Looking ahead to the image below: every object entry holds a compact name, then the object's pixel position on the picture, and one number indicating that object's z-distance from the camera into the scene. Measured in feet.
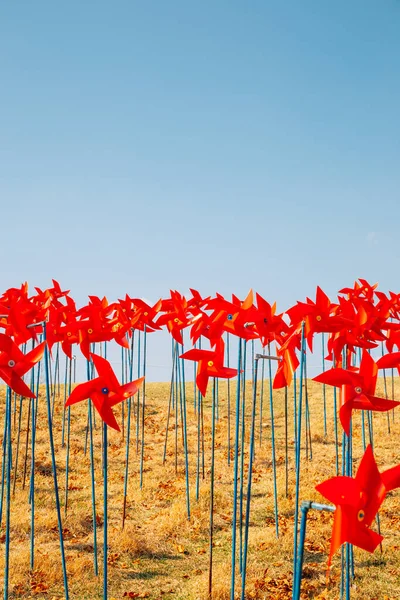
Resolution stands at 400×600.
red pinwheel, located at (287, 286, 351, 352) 22.06
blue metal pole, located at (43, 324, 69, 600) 16.78
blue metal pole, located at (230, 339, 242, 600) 17.16
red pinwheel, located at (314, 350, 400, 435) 13.79
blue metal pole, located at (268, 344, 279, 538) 24.52
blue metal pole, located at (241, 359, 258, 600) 16.58
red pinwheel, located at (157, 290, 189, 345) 30.78
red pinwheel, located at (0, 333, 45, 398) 16.20
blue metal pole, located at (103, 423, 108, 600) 15.29
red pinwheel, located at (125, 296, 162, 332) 33.94
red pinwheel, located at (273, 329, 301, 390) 20.56
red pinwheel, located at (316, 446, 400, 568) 9.39
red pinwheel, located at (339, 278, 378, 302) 35.94
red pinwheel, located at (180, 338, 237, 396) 19.31
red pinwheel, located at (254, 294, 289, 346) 22.99
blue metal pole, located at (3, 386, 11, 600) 16.98
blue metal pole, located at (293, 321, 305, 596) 19.59
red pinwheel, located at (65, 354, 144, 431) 15.19
